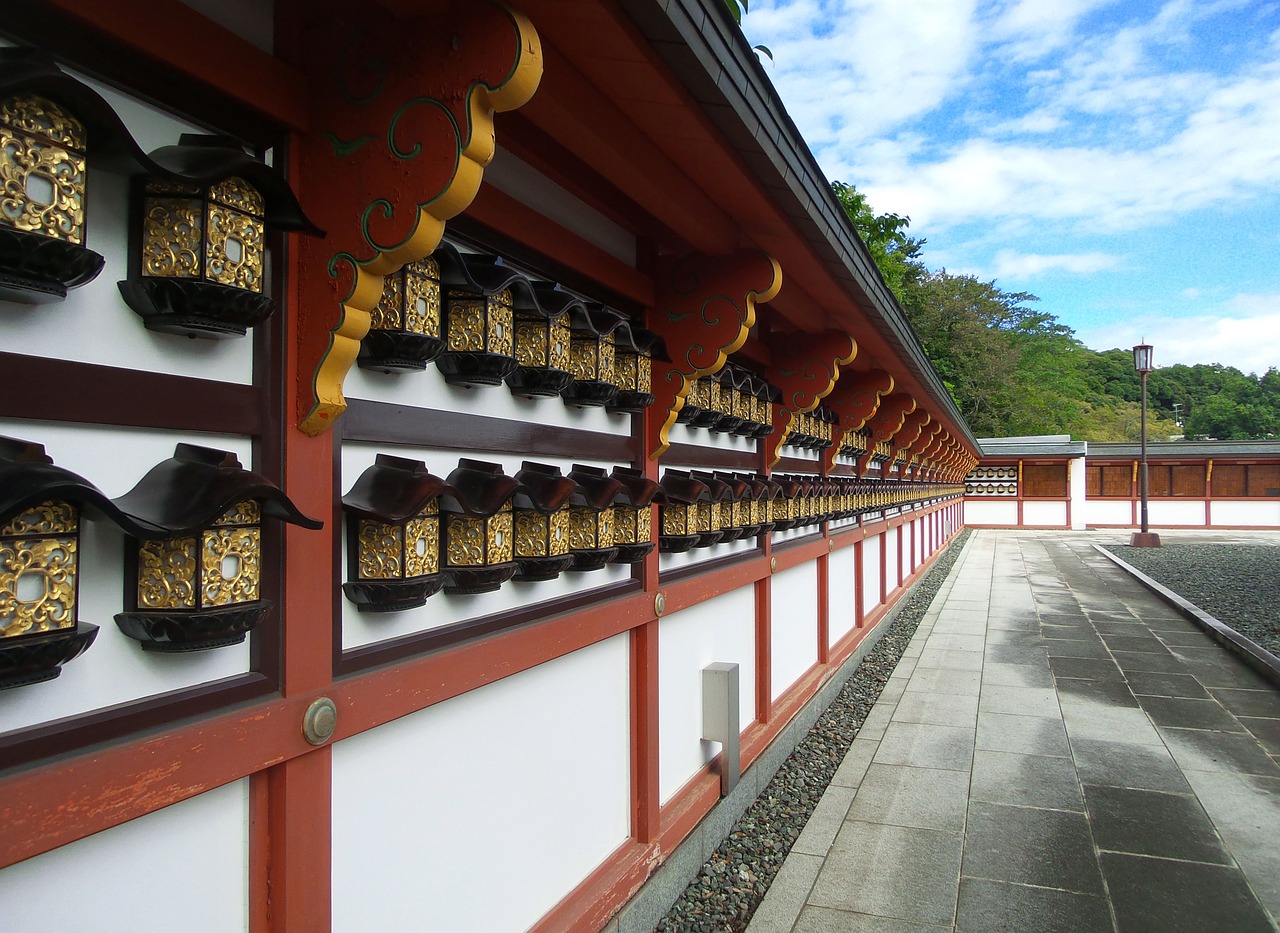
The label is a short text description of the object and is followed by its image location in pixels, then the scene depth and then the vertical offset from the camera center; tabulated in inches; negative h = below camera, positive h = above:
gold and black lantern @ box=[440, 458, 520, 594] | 92.5 -7.6
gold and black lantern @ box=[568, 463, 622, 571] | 117.5 -7.8
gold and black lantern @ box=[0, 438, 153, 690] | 49.6 -6.3
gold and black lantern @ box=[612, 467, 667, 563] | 132.5 -8.4
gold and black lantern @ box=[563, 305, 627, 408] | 123.1 +17.6
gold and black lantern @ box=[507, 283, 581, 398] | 109.3 +17.1
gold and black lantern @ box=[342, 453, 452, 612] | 80.5 -7.4
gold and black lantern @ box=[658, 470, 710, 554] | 161.0 -9.2
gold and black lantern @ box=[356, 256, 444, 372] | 84.4 +14.8
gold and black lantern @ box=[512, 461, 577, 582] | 105.2 -7.5
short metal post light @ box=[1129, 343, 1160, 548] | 940.6 +18.5
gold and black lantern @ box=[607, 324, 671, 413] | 138.5 +17.2
